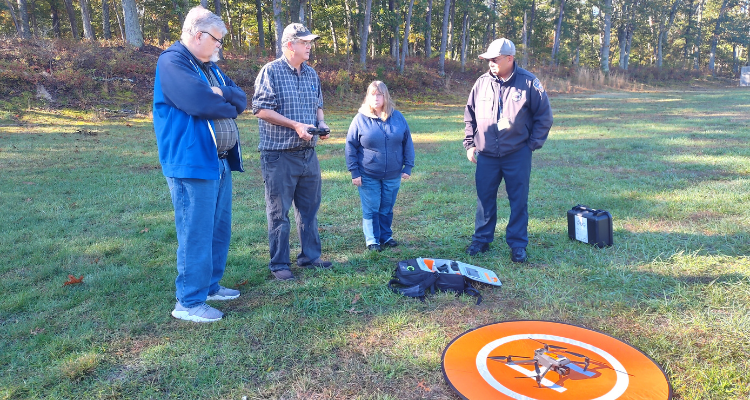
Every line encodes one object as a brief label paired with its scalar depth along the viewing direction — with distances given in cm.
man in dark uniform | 472
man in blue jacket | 323
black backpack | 412
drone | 288
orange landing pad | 274
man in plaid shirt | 417
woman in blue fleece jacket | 516
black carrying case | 510
